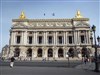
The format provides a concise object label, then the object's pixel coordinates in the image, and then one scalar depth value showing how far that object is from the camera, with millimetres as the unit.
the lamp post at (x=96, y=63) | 9881
